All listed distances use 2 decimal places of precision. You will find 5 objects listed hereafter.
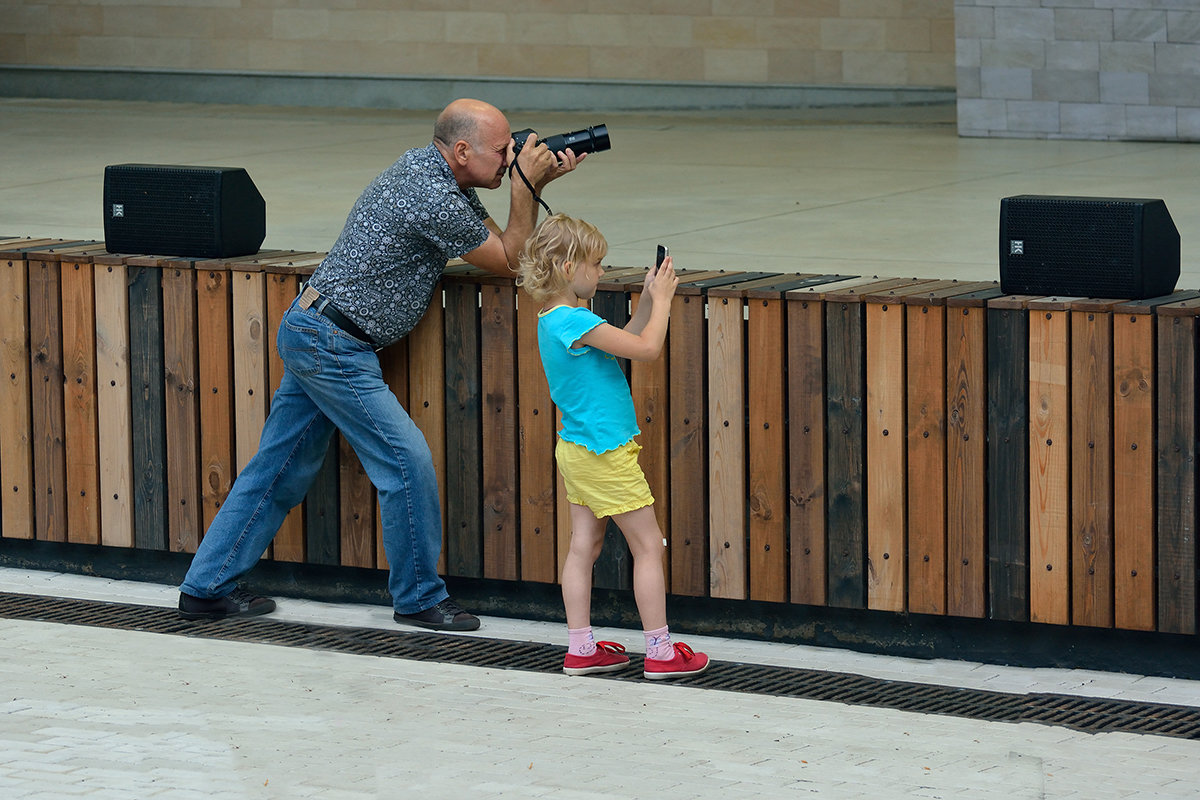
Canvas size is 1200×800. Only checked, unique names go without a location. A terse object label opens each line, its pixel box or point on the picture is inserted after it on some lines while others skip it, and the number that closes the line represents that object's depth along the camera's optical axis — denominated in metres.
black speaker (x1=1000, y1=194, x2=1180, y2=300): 10.55
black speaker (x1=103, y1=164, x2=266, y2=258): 12.78
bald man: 11.48
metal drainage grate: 10.02
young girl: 10.72
